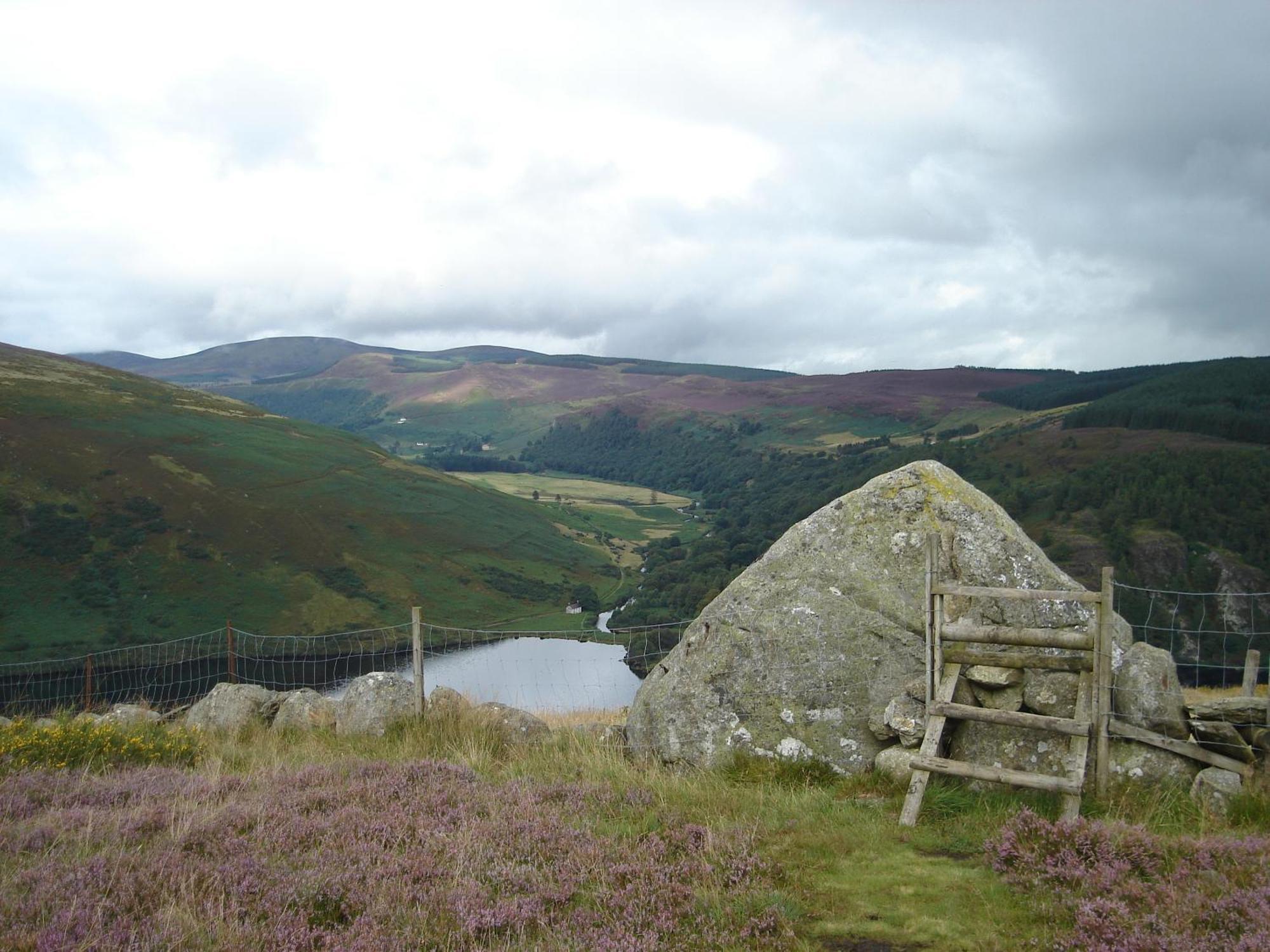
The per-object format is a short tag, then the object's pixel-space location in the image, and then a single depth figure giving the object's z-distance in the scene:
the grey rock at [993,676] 9.07
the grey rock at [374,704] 12.69
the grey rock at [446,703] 12.67
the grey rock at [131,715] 13.26
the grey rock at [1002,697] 9.03
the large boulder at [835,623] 10.17
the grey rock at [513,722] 12.09
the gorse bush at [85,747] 9.95
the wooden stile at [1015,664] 7.99
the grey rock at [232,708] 13.79
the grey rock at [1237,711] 8.59
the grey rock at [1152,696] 8.49
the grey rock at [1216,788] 7.66
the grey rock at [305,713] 13.60
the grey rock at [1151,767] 8.23
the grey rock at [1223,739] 8.29
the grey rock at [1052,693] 8.77
